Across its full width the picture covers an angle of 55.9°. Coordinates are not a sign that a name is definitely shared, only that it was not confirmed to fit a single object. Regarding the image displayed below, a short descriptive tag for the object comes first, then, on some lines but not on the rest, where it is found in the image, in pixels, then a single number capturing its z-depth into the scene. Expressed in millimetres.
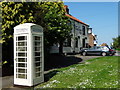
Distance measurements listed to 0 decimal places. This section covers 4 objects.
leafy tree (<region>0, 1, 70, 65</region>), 6682
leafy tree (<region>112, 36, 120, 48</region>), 56484
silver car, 17524
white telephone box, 4991
